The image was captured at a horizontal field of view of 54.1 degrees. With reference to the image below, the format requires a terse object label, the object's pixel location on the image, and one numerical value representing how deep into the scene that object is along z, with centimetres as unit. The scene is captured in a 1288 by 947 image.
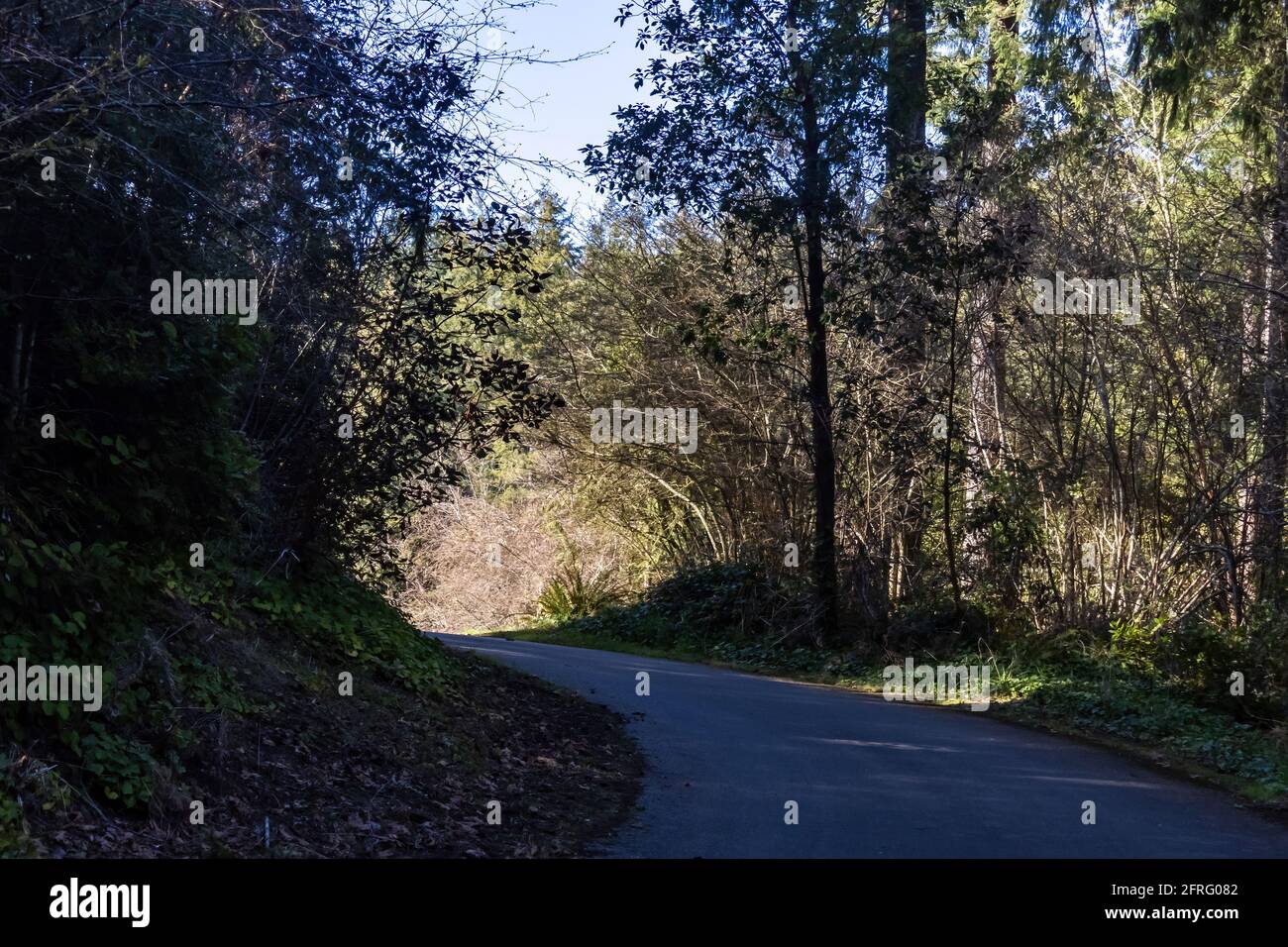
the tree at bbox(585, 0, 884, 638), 1847
